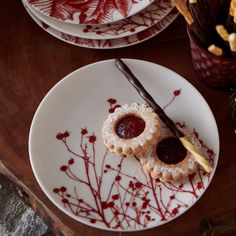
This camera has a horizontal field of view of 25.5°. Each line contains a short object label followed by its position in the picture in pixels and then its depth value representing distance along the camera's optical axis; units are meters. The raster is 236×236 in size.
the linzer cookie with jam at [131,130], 0.87
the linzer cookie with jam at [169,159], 0.86
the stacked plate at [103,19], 0.97
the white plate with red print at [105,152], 0.87
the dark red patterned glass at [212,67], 0.86
